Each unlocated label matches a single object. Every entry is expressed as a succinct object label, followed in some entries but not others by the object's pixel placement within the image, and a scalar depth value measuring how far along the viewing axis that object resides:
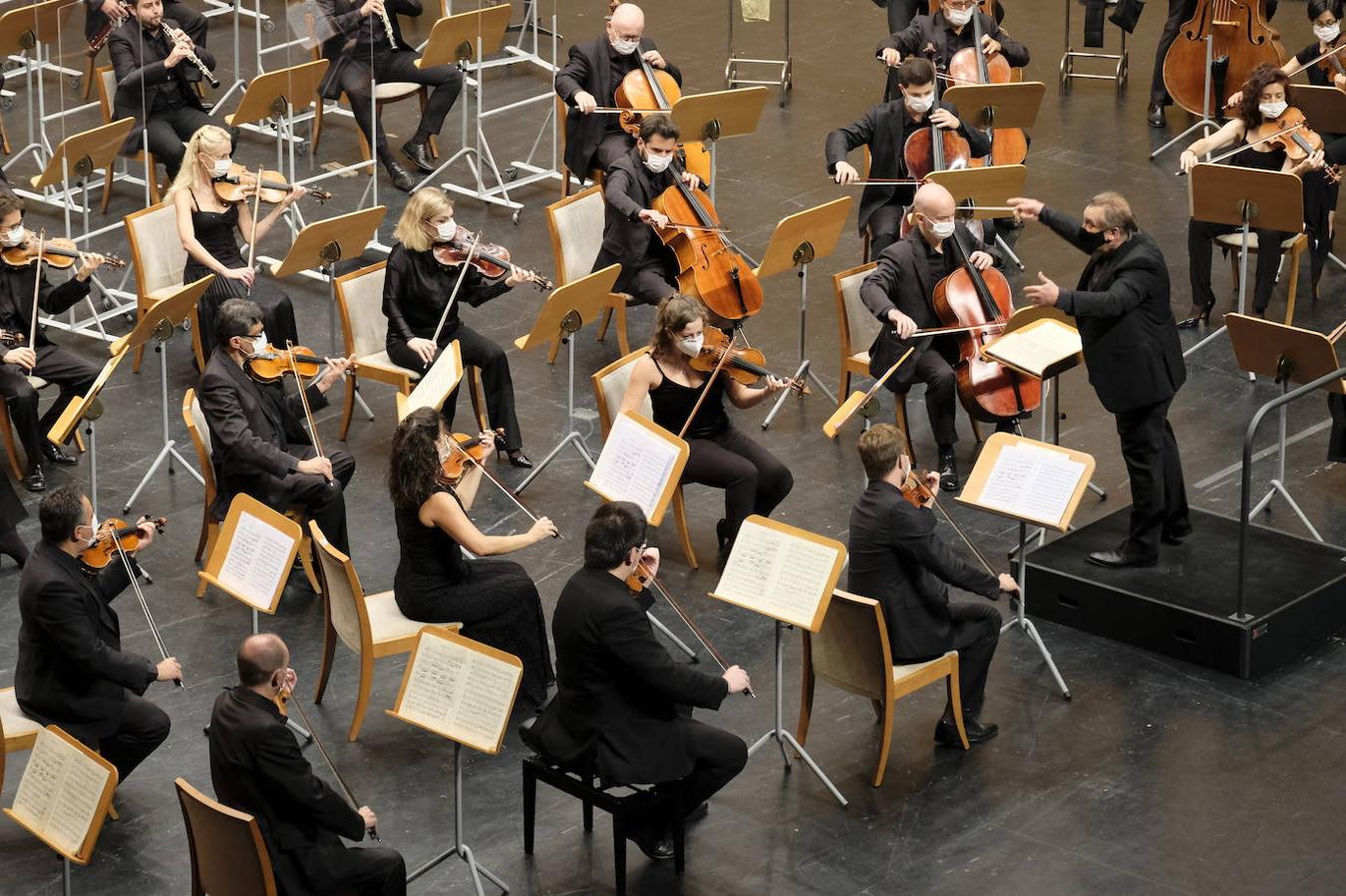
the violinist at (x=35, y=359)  17.19
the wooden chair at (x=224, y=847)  10.70
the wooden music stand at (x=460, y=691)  11.51
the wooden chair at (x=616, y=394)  16.03
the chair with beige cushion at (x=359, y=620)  13.36
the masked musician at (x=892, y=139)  19.42
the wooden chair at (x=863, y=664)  12.80
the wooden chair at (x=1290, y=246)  19.50
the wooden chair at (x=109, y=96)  21.75
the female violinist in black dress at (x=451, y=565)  13.48
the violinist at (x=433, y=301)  17.37
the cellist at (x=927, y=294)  17.08
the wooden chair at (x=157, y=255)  18.62
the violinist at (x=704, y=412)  15.57
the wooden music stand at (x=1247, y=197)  18.03
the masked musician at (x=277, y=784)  11.01
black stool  12.00
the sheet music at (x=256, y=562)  13.33
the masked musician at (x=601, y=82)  21.00
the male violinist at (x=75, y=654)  12.58
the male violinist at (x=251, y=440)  15.24
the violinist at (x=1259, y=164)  19.20
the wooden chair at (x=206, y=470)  15.46
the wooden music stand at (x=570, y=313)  16.30
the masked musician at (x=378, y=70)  21.69
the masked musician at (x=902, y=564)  13.06
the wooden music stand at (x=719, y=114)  20.25
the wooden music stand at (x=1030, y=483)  13.91
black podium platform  14.44
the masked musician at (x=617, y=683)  11.81
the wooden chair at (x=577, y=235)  19.03
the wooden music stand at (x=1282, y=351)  15.37
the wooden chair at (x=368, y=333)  17.58
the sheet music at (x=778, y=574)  12.62
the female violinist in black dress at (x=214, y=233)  18.17
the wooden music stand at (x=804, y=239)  17.62
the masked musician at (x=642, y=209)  18.58
